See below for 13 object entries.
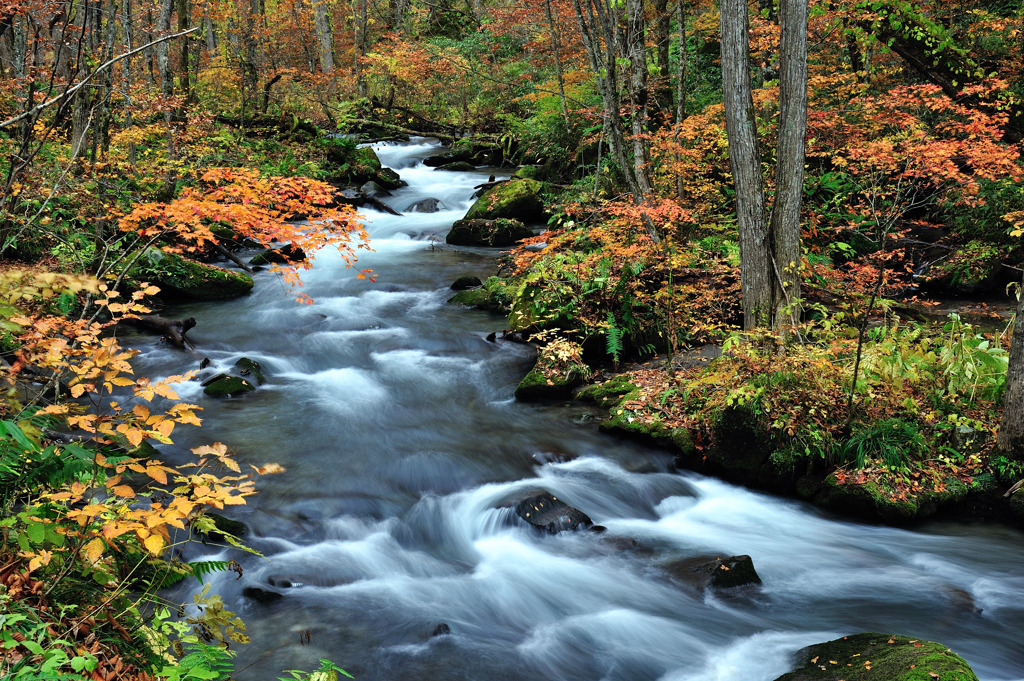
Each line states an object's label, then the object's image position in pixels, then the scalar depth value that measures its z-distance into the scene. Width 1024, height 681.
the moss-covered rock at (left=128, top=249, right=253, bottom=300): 12.24
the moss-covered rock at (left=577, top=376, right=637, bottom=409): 9.13
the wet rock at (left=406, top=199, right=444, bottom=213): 18.56
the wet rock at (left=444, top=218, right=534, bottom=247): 15.92
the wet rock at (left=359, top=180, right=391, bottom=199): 18.77
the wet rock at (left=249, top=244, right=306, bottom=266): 14.73
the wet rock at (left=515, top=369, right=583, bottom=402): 9.55
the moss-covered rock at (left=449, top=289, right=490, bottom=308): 12.95
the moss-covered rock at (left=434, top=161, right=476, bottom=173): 21.36
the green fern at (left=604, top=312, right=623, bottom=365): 9.98
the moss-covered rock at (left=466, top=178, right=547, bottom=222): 16.42
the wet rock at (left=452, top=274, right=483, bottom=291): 13.45
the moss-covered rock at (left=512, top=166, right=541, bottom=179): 18.25
